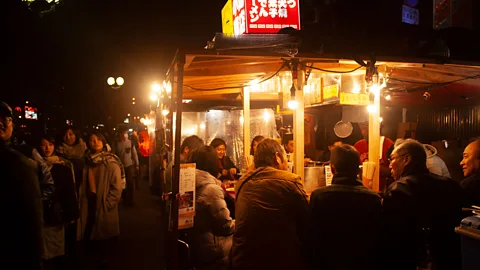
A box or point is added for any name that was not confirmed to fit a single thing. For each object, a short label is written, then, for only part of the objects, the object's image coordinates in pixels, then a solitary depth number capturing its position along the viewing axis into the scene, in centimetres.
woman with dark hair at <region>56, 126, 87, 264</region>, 710
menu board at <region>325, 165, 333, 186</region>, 625
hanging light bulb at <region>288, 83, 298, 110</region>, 545
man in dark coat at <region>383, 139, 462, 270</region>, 350
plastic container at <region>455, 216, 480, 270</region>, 282
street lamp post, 1498
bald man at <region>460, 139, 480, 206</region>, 400
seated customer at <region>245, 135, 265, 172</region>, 792
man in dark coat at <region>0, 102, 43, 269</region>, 288
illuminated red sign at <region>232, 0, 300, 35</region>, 858
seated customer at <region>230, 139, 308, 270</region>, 346
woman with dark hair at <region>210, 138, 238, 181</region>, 870
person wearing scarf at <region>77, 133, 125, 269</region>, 593
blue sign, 1202
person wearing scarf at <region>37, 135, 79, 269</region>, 552
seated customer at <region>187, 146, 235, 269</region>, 411
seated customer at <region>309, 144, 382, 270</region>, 342
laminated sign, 424
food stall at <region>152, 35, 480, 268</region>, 469
